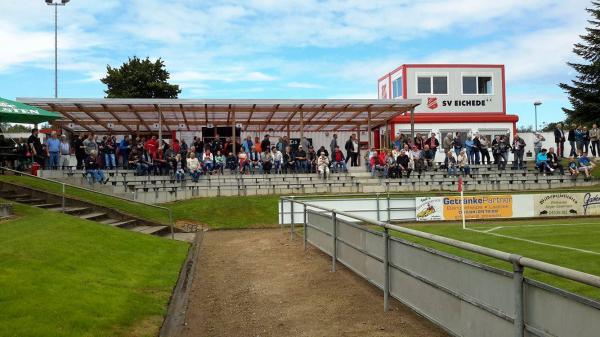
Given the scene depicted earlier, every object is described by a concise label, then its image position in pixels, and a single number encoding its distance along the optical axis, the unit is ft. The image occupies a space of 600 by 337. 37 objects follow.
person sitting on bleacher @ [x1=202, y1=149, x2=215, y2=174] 94.32
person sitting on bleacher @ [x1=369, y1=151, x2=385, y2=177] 98.31
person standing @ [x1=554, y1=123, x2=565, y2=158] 111.04
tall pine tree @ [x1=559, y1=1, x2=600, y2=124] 139.03
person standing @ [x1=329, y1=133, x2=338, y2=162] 99.87
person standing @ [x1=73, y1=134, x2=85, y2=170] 87.92
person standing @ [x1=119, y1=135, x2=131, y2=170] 94.38
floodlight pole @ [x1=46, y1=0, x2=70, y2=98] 150.83
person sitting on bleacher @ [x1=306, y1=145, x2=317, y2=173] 97.83
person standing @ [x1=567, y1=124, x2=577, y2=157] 107.76
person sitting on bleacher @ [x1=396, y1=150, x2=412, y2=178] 94.48
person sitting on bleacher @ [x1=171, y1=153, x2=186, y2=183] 87.66
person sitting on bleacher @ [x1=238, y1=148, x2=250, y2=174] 95.60
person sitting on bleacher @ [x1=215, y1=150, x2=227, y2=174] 96.26
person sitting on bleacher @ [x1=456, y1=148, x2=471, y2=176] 97.91
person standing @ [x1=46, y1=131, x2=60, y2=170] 79.46
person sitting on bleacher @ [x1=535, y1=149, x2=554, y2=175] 100.63
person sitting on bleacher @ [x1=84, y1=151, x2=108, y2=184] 80.74
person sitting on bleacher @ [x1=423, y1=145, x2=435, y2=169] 102.37
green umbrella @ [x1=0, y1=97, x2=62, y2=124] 52.60
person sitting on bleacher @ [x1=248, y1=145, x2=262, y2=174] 97.25
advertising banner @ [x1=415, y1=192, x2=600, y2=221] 74.79
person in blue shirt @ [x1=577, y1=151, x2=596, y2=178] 100.73
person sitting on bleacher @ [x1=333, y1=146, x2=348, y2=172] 100.17
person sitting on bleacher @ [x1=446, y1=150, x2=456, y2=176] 98.33
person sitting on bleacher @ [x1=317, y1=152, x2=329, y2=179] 94.02
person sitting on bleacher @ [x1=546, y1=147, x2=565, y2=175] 101.14
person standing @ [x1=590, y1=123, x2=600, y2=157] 109.60
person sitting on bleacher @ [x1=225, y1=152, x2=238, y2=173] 97.09
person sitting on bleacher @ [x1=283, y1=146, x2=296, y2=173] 96.63
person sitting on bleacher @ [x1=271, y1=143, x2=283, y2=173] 95.91
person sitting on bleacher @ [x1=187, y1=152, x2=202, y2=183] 88.07
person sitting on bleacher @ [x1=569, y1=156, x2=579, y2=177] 100.17
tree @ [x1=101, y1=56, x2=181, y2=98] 220.84
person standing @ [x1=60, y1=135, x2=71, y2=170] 83.35
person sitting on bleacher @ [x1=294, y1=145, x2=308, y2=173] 96.68
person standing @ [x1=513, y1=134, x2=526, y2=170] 104.58
